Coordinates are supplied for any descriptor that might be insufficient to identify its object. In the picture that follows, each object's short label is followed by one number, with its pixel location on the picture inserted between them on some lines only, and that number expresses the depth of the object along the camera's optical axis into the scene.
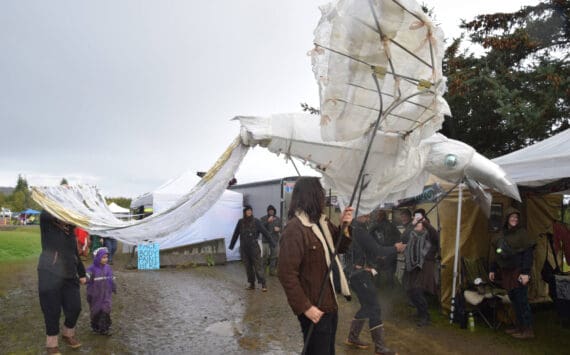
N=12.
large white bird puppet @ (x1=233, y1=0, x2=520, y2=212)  2.69
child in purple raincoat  5.47
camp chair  5.96
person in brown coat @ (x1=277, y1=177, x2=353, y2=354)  2.63
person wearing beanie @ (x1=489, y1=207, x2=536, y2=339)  5.39
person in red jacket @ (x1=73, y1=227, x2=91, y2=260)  10.50
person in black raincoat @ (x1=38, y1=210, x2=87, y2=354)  4.45
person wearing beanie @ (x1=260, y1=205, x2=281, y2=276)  10.70
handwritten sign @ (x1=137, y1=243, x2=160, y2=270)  12.16
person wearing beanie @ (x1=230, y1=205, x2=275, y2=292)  8.71
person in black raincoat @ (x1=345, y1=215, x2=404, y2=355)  4.84
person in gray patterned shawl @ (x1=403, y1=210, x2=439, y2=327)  6.27
